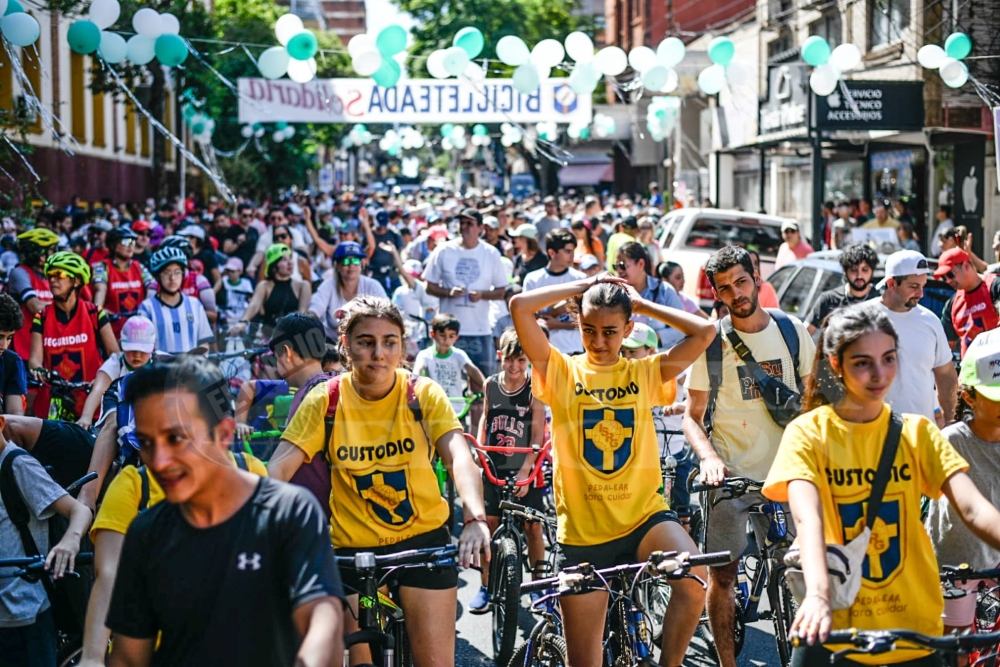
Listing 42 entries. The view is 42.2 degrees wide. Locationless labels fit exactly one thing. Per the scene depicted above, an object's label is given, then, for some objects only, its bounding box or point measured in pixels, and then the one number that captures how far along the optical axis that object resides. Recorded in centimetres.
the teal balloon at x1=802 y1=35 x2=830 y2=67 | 1367
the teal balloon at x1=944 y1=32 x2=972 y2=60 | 1296
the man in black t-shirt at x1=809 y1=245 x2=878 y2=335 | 815
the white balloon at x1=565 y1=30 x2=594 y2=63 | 1402
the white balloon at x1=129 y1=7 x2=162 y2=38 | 1141
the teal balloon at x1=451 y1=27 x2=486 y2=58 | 1344
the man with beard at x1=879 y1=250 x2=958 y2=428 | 641
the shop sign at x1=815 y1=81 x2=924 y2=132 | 2047
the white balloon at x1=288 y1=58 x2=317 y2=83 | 1322
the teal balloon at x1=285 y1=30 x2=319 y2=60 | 1263
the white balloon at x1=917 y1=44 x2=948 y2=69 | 1301
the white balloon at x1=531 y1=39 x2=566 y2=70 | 1389
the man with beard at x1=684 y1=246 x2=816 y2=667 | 569
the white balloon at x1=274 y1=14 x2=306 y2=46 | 1280
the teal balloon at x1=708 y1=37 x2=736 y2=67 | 1389
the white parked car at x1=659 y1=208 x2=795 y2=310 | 1788
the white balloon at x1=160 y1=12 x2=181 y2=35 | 1156
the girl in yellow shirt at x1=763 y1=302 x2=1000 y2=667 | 365
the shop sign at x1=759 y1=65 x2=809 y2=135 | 2172
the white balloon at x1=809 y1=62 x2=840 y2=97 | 1420
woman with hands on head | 489
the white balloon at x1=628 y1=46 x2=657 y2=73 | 1405
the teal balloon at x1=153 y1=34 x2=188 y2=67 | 1144
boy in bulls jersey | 732
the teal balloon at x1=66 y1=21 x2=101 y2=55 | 1055
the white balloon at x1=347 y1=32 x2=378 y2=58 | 1313
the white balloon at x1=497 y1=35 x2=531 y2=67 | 1364
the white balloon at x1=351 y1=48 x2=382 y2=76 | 1318
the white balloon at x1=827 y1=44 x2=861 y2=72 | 1425
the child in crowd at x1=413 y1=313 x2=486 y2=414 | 908
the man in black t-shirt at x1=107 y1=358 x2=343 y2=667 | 292
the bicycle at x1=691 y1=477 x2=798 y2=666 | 548
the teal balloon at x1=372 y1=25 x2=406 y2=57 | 1291
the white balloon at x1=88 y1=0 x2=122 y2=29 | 1032
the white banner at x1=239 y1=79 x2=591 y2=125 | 1722
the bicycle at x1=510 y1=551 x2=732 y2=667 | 439
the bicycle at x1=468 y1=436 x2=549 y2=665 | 633
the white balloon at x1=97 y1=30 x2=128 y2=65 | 1106
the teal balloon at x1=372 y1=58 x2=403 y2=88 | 1364
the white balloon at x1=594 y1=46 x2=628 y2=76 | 1397
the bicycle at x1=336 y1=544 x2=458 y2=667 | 432
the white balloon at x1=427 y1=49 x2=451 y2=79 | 1358
